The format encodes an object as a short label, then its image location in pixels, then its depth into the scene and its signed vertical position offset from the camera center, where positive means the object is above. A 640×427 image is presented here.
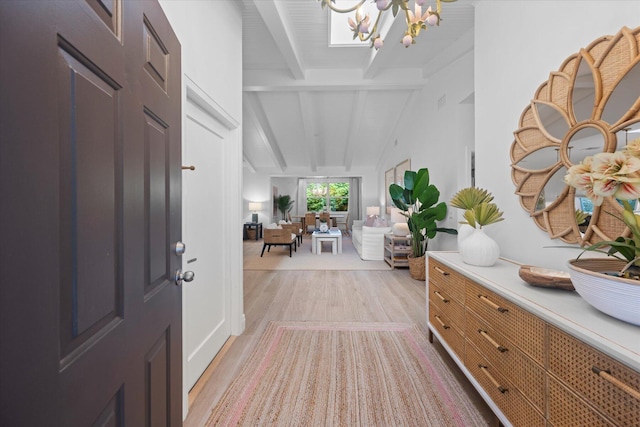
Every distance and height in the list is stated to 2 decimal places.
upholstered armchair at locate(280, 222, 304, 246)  7.63 -0.61
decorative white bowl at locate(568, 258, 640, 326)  0.82 -0.28
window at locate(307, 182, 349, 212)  11.88 +0.67
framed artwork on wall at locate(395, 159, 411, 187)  5.50 +0.95
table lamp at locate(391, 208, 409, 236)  4.90 -0.36
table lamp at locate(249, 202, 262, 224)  8.77 +0.08
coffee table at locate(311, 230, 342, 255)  6.08 -0.71
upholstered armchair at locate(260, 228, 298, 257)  5.79 -0.59
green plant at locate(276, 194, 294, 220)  10.64 +0.31
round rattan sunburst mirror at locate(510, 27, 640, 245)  1.18 +0.45
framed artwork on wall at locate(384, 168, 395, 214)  6.64 +0.78
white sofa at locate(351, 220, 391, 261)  5.28 -0.67
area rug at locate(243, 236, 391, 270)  4.76 -1.04
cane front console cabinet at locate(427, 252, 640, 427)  0.78 -0.56
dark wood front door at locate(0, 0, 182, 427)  0.38 -0.01
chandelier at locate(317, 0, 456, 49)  1.65 +1.28
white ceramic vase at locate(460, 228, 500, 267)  1.66 -0.26
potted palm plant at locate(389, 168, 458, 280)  3.83 -0.04
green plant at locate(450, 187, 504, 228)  1.74 +0.03
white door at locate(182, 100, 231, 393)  1.61 -0.24
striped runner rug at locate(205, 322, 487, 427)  1.47 -1.17
